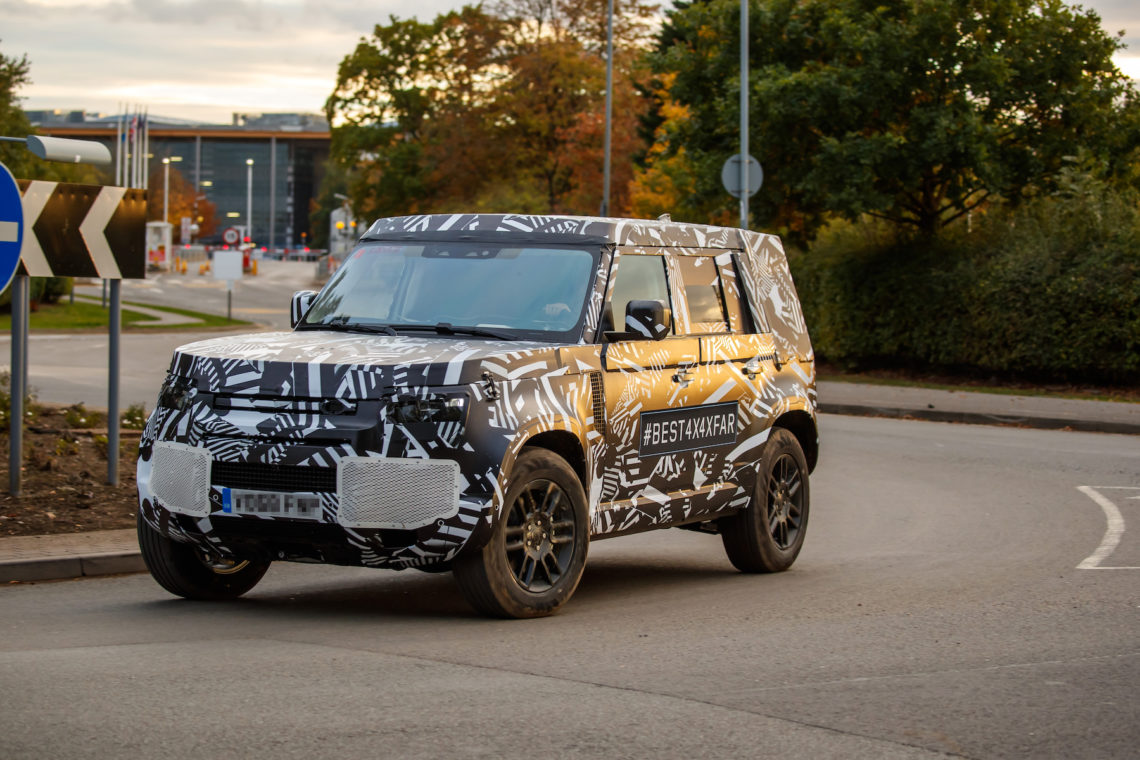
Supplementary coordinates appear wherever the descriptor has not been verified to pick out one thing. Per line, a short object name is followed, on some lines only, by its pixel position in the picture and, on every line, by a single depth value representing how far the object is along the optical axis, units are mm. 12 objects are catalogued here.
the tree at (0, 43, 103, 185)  44438
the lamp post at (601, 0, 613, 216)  47406
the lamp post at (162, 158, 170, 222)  139750
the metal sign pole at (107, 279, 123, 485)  11453
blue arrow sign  9914
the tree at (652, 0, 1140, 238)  29688
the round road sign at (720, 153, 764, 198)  29188
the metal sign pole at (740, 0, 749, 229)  30812
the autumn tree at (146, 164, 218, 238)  159375
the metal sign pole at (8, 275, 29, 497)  10812
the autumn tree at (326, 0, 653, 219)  60031
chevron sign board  11188
